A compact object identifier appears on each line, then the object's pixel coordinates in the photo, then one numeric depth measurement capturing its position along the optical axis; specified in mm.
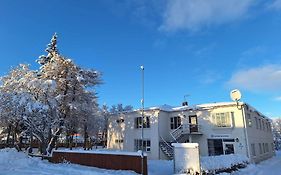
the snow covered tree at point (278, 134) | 49939
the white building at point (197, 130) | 19557
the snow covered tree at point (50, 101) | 22706
